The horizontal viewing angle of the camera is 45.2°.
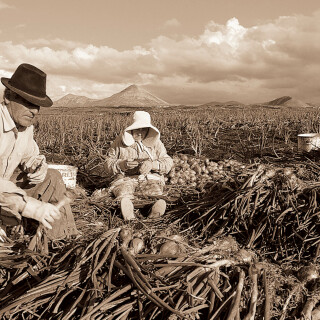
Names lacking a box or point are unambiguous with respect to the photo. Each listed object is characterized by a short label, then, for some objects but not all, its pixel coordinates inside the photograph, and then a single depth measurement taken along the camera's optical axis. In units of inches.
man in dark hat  92.0
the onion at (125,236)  85.1
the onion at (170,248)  84.7
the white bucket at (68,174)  148.7
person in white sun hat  149.9
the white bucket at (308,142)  200.4
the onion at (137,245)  85.0
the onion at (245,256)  83.6
